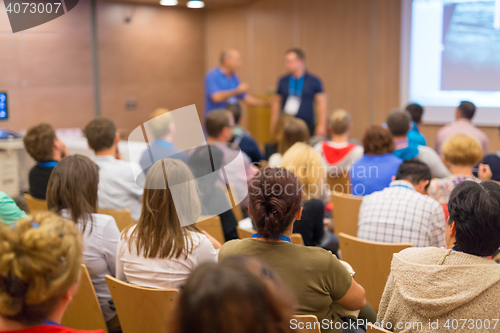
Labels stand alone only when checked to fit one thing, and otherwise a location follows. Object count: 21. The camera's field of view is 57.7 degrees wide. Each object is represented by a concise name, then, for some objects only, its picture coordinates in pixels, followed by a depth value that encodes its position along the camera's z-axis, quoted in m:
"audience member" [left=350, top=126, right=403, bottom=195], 3.37
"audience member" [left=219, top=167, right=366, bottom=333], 1.62
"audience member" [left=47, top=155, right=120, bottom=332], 2.12
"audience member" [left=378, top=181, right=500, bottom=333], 1.43
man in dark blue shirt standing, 6.33
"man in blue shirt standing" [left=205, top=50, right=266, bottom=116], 6.35
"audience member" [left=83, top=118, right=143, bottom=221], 3.06
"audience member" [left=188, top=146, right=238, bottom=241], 2.85
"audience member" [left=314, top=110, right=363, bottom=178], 4.04
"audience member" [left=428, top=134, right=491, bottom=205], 2.88
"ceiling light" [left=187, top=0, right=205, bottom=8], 7.66
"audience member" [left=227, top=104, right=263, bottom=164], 4.48
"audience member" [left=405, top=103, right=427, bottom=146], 4.30
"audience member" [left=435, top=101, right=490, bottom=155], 4.84
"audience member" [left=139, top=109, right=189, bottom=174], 3.36
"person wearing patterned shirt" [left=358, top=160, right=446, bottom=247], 2.44
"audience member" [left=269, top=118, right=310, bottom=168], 3.82
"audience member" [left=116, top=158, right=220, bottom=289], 1.85
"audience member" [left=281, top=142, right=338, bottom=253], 2.60
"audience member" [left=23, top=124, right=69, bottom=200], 3.09
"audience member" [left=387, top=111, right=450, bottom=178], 3.88
